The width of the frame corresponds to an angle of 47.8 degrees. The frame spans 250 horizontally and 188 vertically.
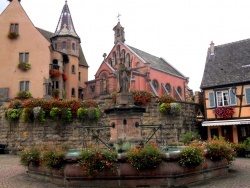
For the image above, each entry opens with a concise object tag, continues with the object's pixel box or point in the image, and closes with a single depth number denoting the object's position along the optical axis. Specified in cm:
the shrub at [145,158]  921
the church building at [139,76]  4028
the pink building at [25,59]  3234
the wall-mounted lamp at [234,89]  2352
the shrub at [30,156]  1121
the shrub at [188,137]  2023
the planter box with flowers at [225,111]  2327
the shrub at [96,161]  920
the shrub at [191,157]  960
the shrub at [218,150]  1094
